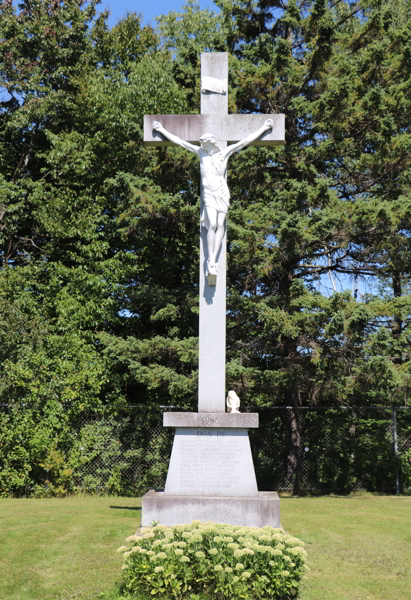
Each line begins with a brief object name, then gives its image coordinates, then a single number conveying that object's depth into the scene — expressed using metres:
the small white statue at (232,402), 7.63
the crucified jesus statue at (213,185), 7.75
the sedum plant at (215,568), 5.31
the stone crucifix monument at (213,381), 6.93
